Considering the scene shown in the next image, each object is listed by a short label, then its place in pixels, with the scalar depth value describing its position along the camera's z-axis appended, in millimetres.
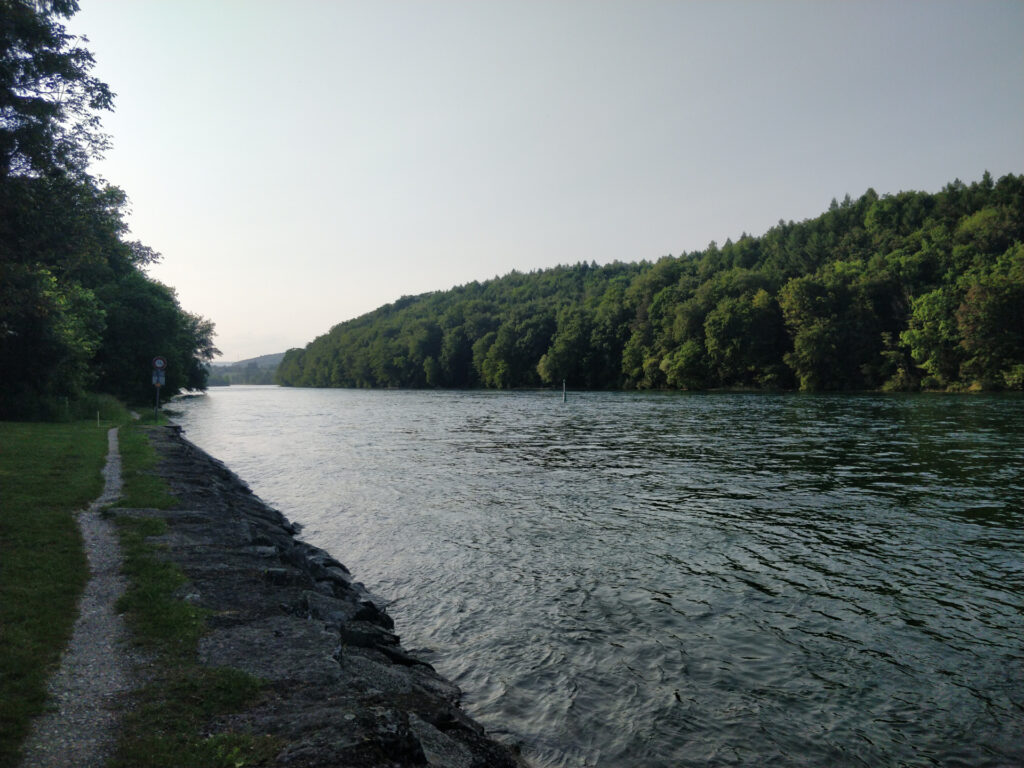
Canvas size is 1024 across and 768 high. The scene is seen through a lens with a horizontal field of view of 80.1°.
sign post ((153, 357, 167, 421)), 42656
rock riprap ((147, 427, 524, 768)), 5234
